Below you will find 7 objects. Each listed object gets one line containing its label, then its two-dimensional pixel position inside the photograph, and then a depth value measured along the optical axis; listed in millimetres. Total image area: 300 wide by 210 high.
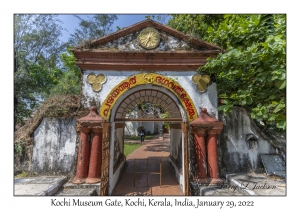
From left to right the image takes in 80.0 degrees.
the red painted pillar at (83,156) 5176
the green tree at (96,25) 16781
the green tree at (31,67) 11588
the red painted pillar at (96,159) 5156
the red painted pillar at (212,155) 5297
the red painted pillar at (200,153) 5316
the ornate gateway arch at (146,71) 5684
